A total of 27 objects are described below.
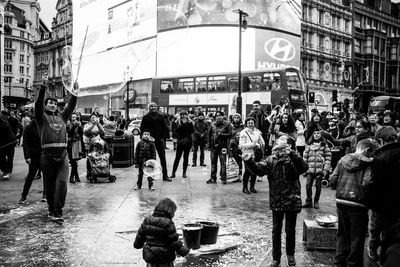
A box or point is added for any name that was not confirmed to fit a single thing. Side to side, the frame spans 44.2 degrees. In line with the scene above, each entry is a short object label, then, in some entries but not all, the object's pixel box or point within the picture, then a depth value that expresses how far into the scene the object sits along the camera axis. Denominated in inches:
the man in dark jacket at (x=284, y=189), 224.5
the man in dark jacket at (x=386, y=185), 159.0
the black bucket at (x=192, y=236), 238.2
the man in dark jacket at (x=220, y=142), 487.8
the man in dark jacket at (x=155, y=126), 474.6
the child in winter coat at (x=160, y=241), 175.5
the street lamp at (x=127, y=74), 1847.4
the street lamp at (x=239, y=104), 1002.1
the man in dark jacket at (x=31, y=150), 367.1
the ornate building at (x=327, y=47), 2116.1
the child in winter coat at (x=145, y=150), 452.4
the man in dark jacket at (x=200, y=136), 656.4
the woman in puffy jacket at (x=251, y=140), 433.1
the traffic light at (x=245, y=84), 1130.3
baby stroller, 488.7
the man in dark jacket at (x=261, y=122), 690.8
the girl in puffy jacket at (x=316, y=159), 360.5
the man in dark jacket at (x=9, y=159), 523.2
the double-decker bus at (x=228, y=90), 1053.2
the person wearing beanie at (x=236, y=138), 474.6
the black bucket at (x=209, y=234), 246.2
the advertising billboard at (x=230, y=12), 1829.5
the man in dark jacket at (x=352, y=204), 207.8
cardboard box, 251.1
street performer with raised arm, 303.3
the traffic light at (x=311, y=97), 965.2
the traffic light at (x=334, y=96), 966.4
